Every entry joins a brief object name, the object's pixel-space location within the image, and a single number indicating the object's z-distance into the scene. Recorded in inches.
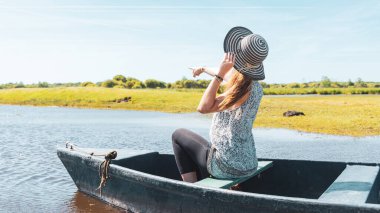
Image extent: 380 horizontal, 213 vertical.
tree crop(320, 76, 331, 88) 5367.6
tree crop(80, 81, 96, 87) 3455.2
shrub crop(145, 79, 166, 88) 3873.0
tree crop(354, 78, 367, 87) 5538.9
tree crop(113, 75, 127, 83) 3828.7
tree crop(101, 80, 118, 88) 3601.4
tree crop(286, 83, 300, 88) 5496.1
